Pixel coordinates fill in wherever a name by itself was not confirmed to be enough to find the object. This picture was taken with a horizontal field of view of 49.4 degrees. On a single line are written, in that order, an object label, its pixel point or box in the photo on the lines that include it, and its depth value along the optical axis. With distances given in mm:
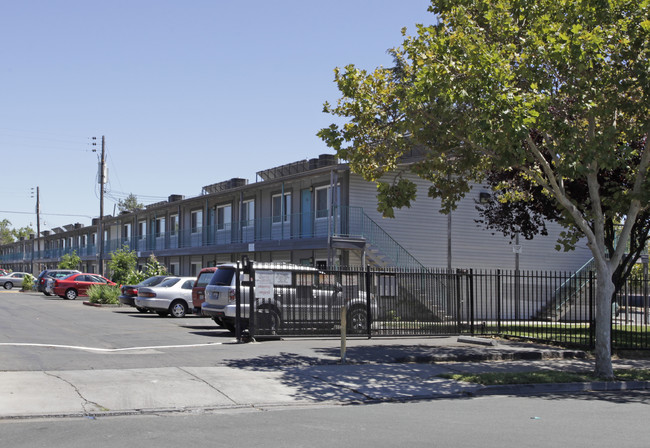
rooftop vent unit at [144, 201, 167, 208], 43409
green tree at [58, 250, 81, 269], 52000
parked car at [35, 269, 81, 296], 40125
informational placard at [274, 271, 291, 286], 16625
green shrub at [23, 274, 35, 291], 50719
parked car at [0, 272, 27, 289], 58475
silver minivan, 16625
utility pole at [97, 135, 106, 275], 45406
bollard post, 13218
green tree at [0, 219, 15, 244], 138000
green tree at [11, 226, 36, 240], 132125
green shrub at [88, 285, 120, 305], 32219
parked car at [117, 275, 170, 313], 27547
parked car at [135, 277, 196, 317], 25391
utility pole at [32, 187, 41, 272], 73188
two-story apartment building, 27078
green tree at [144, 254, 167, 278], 34000
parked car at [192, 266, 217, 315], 23031
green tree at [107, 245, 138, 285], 36959
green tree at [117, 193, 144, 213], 99662
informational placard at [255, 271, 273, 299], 16297
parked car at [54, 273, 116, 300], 37844
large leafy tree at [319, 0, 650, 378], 12070
